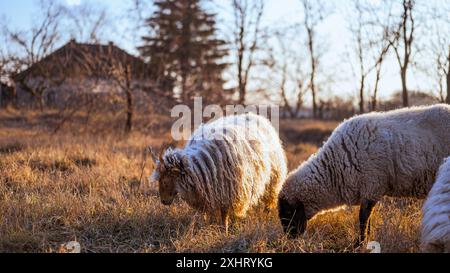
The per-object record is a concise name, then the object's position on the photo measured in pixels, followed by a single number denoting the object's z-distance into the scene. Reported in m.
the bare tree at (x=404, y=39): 10.51
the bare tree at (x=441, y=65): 9.62
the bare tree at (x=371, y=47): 12.29
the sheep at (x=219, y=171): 5.50
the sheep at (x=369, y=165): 4.90
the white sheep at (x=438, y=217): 3.85
